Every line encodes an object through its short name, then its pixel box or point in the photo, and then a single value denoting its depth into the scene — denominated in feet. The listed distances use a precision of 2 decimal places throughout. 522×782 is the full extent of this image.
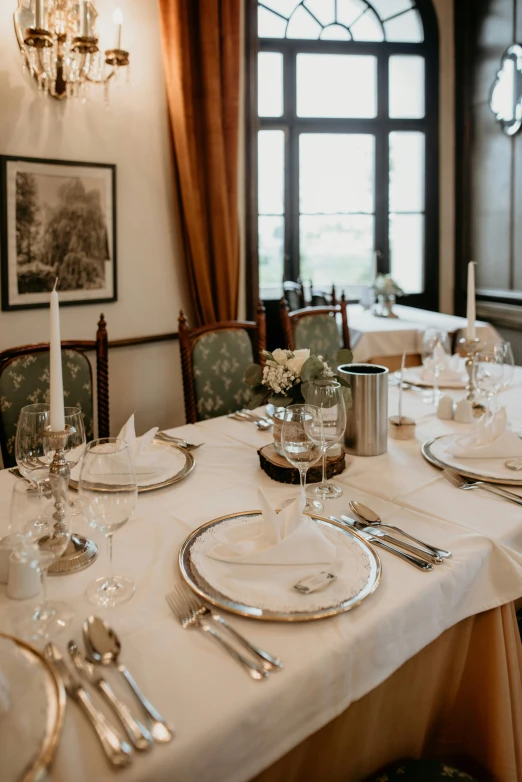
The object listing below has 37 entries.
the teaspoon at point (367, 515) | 3.86
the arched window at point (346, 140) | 15.74
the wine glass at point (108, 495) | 3.05
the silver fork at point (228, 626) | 2.63
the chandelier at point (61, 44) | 7.39
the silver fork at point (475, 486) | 4.30
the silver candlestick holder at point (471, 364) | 6.60
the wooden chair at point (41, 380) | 6.39
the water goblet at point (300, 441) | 4.08
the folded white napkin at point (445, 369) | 7.24
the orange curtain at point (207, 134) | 9.81
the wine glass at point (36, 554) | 2.87
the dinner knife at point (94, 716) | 2.14
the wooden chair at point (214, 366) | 7.96
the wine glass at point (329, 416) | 4.39
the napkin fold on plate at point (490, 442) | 5.00
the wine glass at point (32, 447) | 4.00
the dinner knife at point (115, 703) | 2.21
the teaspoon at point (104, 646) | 2.45
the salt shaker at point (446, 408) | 6.31
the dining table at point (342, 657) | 2.40
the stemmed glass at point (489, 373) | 6.31
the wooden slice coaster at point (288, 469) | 4.74
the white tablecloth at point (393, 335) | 12.00
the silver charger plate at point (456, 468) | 4.56
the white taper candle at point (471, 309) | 6.54
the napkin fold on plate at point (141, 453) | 4.77
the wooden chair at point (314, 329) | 9.27
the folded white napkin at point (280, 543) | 3.27
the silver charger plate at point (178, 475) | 4.55
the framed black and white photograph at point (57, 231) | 8.45
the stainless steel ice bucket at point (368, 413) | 5.26
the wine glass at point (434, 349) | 7.19
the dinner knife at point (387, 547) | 3.41
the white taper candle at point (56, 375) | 3.87
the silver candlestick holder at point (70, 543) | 3.39
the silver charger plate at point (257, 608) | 2.91
